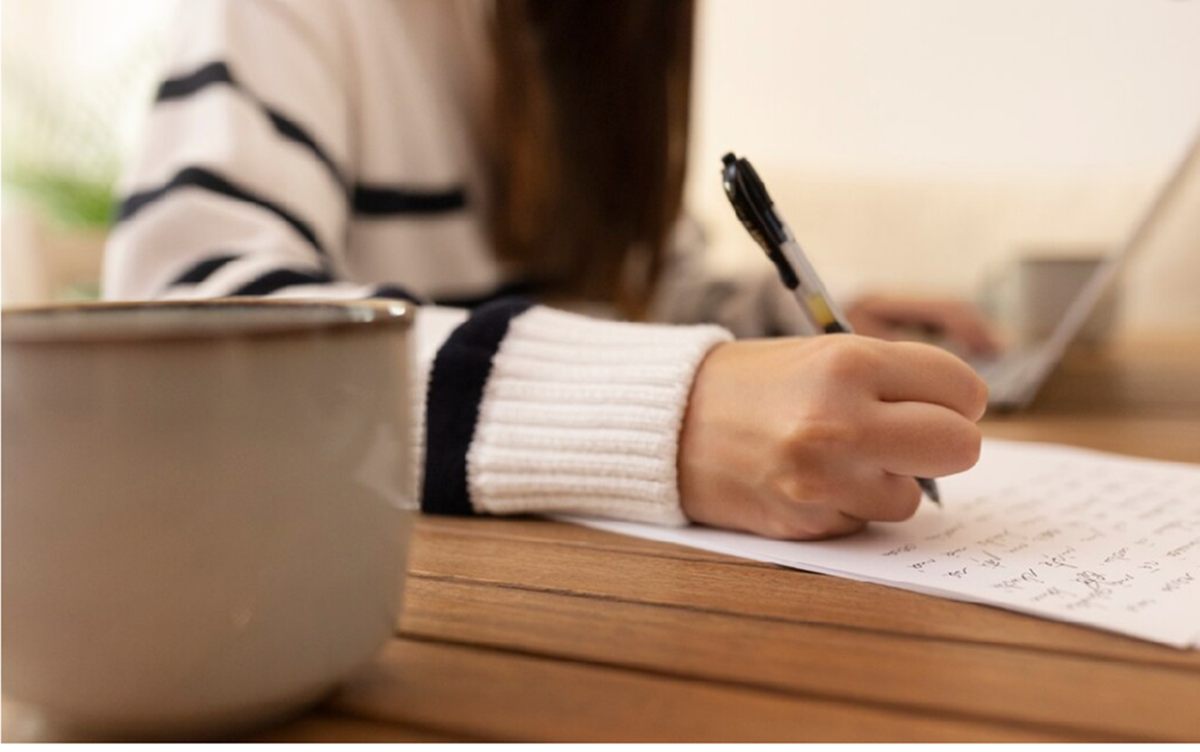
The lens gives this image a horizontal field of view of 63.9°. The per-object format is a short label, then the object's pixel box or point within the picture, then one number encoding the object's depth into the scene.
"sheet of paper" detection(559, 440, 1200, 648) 0.28
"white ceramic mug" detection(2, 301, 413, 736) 0.18
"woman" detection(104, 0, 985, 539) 0.36
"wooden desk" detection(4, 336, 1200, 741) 0.21
